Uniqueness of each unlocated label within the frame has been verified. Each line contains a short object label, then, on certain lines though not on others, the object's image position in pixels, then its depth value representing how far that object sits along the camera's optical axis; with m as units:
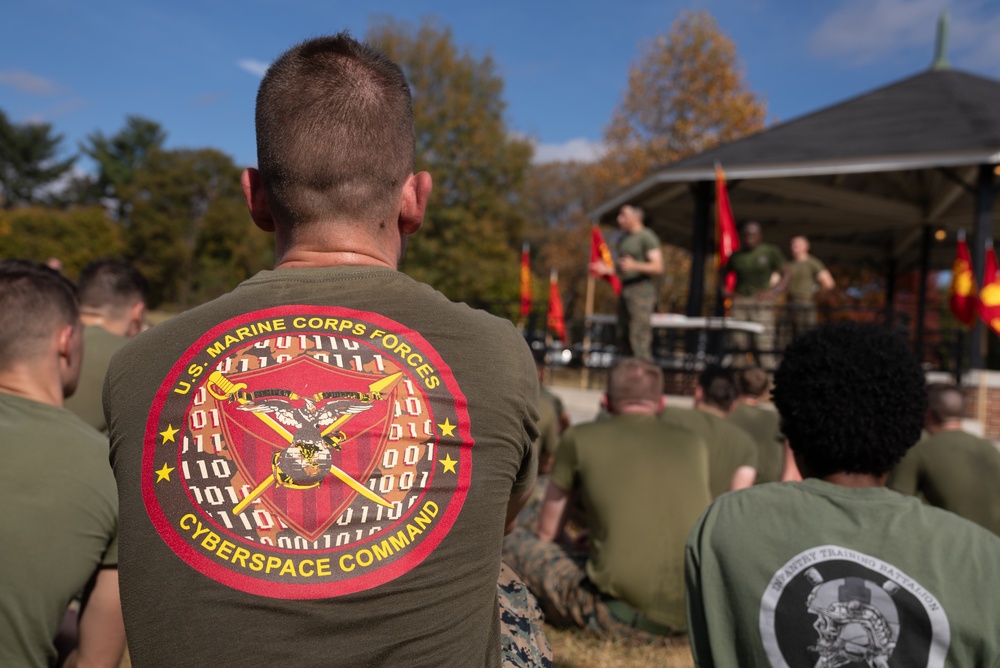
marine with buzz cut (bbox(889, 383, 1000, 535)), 3.96
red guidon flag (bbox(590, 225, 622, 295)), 12.52
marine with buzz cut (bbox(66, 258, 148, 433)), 4.51
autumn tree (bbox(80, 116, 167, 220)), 69.38
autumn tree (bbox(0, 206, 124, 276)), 41.75
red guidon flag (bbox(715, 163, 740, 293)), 10.80
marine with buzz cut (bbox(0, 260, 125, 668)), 2.07
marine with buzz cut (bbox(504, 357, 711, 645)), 3.96
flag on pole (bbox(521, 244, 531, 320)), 14.62
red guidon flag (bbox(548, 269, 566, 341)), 14.34
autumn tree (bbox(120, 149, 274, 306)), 45.75
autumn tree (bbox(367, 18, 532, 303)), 27.77
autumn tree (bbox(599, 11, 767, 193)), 23.64
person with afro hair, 1.80
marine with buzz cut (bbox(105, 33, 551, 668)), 1.30
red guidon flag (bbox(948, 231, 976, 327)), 10.73
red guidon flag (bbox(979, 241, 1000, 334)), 9.59
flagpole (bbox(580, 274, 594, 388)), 15.21
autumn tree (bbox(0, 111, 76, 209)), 68.62
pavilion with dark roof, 11.75
